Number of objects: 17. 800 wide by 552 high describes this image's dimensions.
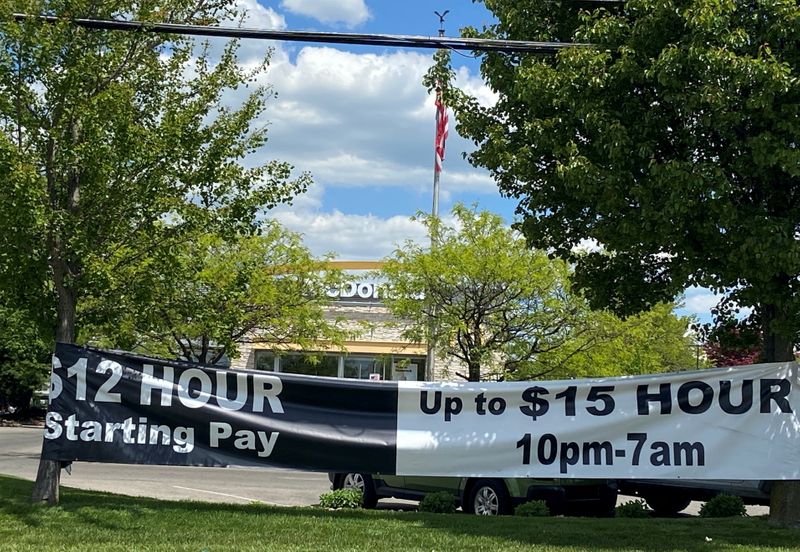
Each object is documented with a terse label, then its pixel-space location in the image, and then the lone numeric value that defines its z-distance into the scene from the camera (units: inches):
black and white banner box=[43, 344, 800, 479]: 342.3
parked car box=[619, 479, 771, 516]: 549.0
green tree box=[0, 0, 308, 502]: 359.6
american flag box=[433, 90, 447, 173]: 975.6
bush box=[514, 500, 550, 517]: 447.5
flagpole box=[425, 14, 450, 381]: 820.6
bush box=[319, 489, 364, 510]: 506.3
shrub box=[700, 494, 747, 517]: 477.7
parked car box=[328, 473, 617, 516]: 467.2
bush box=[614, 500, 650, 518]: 489.1
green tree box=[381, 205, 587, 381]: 781.3
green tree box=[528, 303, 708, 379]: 776.9
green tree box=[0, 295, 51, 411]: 1453.5
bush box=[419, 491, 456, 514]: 483.8
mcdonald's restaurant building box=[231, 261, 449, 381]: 1289.4
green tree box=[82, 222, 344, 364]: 407.2
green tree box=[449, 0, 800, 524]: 301.6
